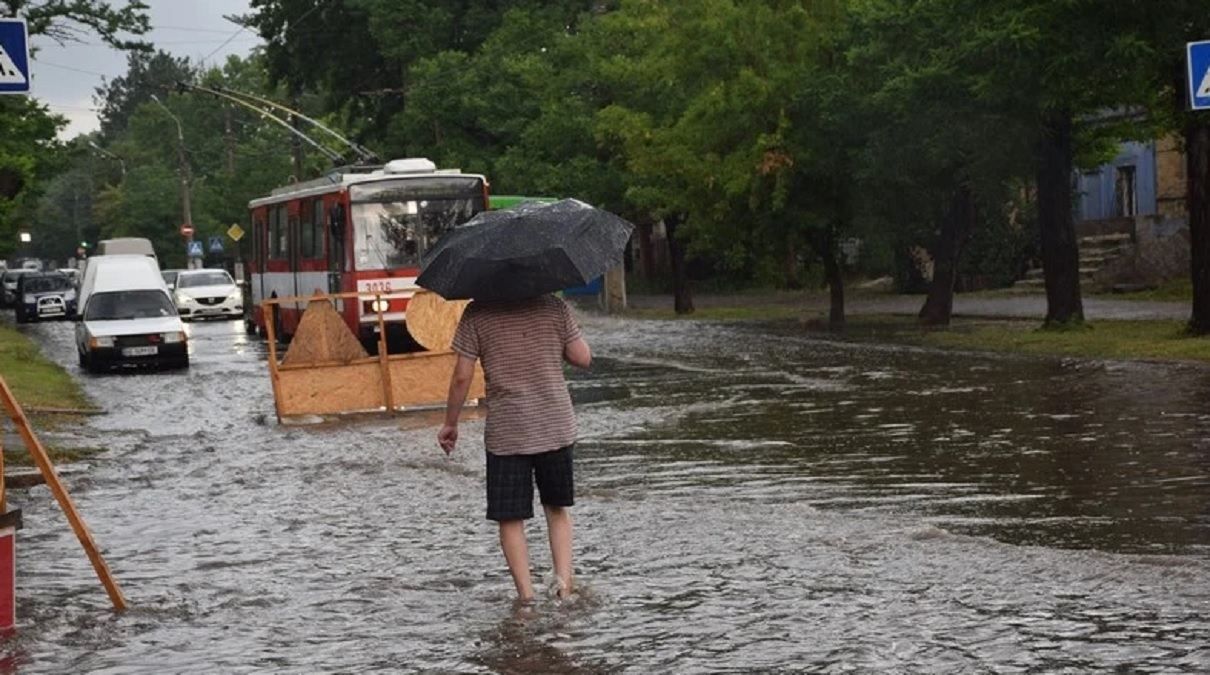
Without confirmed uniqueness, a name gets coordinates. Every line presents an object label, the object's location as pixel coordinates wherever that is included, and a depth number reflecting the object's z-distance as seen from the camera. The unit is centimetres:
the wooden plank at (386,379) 2397
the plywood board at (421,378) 2431
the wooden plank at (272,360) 2339
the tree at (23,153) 4759
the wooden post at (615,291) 5766
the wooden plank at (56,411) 2533
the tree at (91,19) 4253
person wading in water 1051
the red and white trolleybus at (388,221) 3703
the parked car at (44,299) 7056
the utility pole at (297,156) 6781
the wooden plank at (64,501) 991
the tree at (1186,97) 2752
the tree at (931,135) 3244
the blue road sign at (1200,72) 1794
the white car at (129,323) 3659
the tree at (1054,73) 2809
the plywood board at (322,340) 2375
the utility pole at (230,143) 12366
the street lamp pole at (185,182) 9719
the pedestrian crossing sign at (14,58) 1446
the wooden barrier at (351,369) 2372
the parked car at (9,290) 8956
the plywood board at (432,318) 2359
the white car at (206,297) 6406
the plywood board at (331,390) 2378
